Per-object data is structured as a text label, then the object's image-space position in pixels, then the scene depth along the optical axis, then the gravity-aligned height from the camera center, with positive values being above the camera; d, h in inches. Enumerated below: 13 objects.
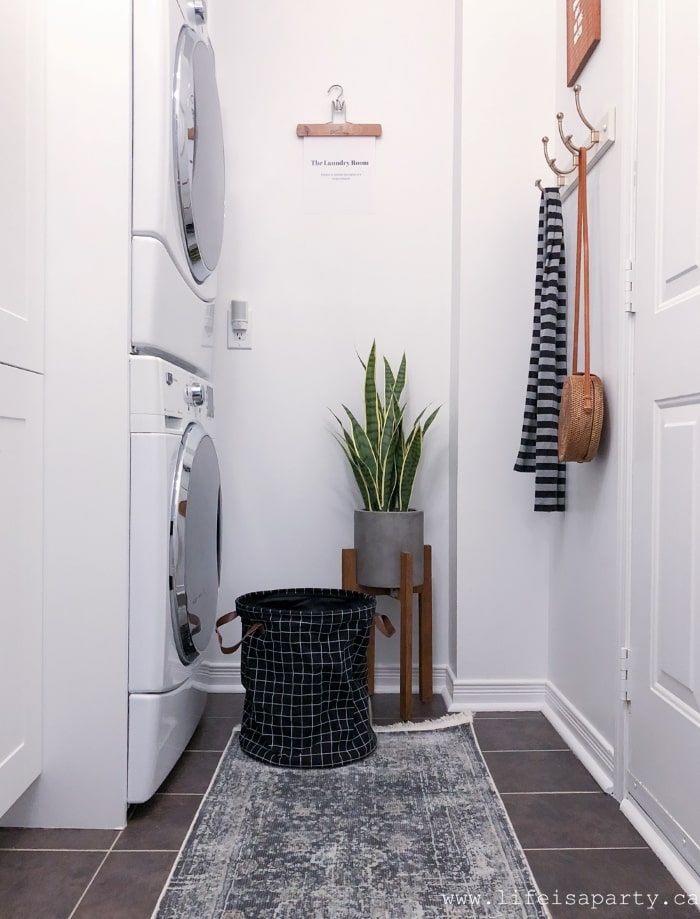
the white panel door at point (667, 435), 50.1 +1.5
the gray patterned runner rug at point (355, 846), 46.3 -27.8
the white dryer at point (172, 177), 55.9 +22.0
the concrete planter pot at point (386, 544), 81.9 -10.0
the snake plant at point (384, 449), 84.2 +0.4
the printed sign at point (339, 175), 91.0 +33.7
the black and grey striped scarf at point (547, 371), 75.3 +8.5
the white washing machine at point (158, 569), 57.0 -9.2
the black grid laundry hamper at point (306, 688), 67.2 -21.4
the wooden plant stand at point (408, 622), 79.8 -19.0
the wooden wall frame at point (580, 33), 69.2 +40.6
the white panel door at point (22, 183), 50.3 +18.8
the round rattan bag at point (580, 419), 64.0 +3.1
